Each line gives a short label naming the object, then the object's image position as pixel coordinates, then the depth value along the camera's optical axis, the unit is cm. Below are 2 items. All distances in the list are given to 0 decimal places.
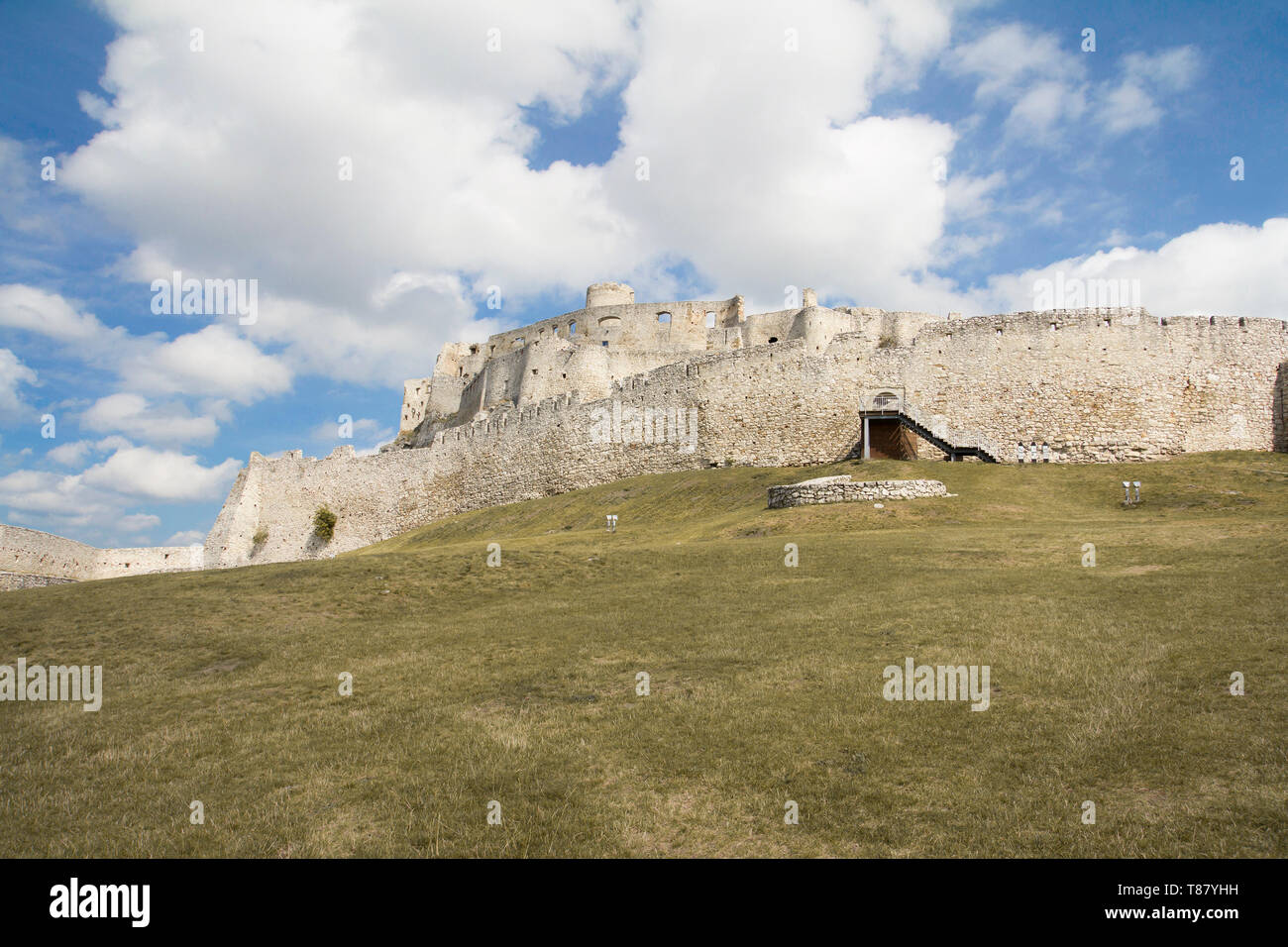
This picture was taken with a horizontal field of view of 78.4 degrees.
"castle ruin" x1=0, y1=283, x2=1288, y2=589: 3966
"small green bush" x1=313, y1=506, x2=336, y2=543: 6738
